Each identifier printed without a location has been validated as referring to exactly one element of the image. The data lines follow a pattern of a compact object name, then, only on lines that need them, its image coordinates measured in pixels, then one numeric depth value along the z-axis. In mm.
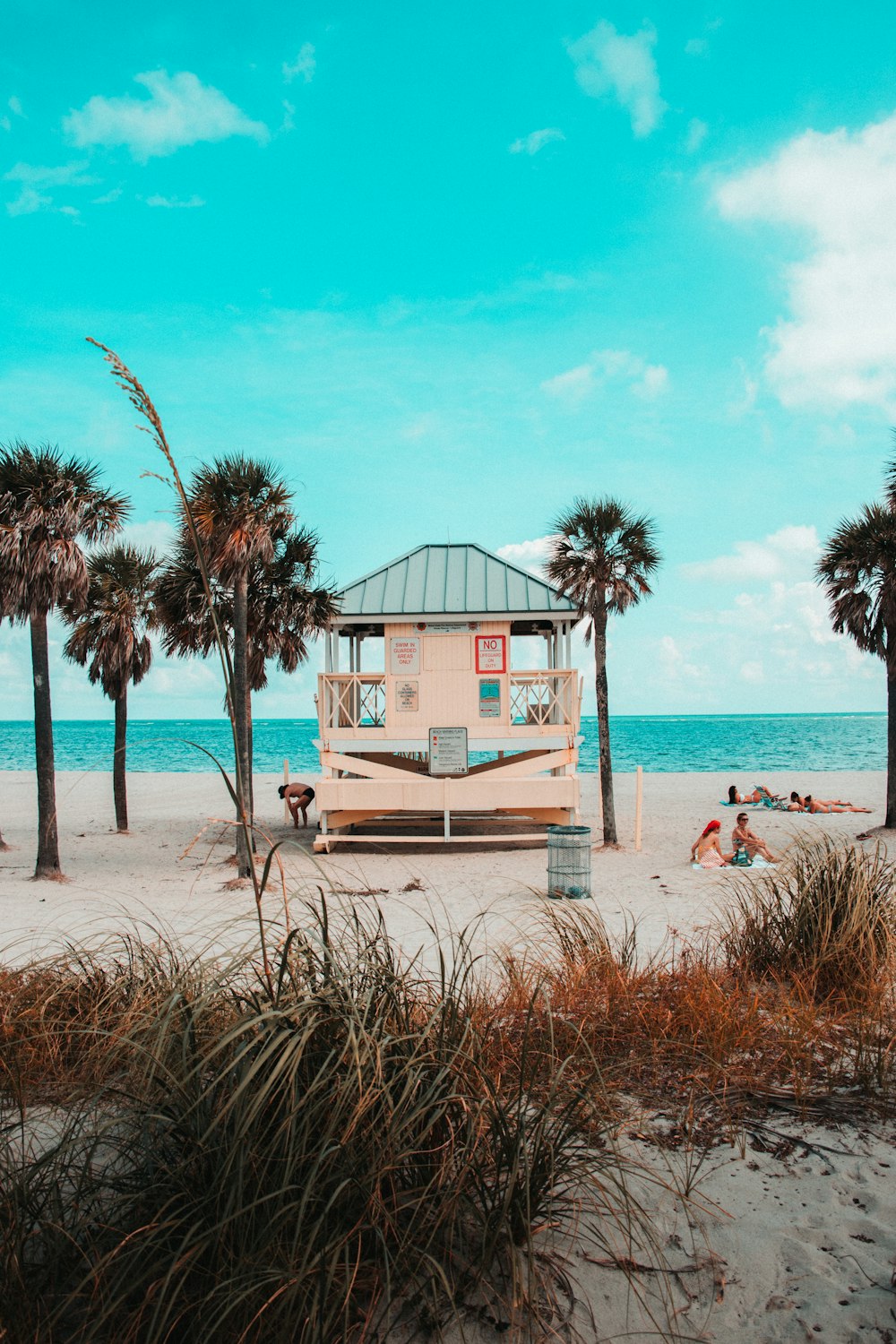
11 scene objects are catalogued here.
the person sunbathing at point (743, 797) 28873
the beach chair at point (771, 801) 30500
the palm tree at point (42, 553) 15898
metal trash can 11773
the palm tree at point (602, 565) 20531
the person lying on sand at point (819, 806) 28000
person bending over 22188
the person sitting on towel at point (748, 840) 15562
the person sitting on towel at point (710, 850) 15547
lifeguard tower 18297
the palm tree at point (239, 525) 16688
